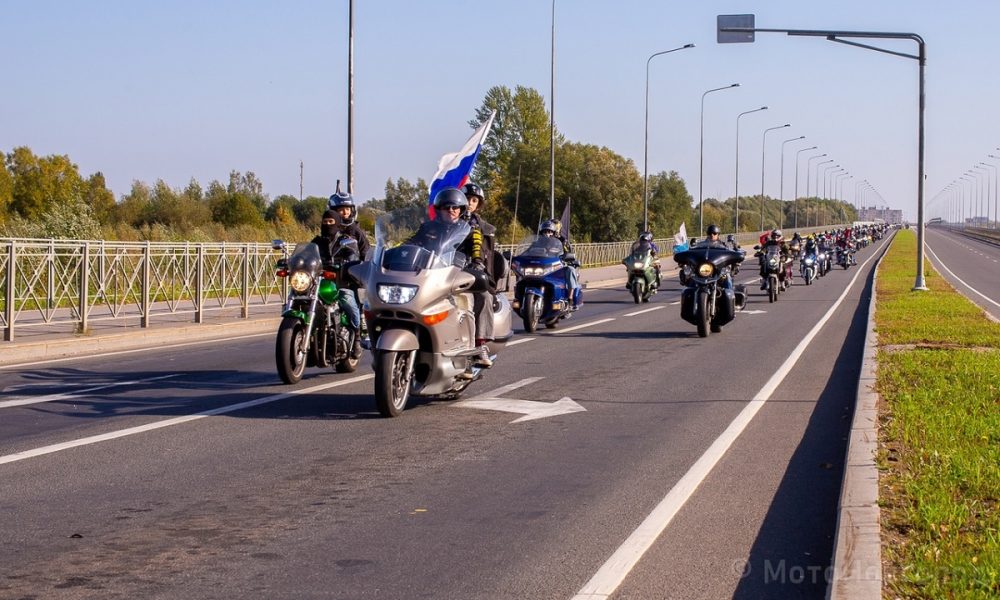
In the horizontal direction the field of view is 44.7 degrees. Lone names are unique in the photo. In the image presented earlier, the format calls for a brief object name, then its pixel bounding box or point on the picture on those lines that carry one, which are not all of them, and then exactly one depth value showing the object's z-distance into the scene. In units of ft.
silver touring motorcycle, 31.04
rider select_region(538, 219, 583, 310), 66.03
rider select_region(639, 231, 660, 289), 94.58
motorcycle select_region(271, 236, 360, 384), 38.73
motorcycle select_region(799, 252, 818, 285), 132.05
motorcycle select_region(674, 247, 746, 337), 60.08
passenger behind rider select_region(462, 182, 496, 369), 33.63
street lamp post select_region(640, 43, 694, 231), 184.03
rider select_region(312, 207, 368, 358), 40.78
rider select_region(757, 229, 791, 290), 98.98
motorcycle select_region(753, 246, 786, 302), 96.12
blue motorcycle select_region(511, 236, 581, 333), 63.77
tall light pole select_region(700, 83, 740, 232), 212.64
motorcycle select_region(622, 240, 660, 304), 95.14
